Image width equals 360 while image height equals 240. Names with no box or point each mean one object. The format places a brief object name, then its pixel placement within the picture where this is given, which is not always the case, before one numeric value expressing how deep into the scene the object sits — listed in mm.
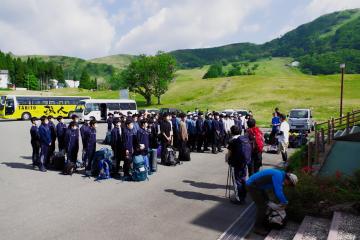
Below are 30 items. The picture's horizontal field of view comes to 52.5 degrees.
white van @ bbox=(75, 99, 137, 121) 38853
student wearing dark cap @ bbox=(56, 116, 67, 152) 13586
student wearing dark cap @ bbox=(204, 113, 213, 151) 17406
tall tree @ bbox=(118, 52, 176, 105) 72812
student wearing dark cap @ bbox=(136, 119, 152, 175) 11680
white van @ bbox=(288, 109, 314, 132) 28250
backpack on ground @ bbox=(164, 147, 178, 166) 14031
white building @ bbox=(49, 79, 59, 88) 149375
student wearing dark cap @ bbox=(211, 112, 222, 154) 17266
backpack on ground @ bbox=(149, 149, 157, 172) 12766
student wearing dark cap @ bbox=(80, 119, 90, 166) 12500
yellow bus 40688
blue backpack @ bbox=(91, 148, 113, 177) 11695
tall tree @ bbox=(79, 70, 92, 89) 152600
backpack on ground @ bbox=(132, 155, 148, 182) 11273
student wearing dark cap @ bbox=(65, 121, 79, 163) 12664
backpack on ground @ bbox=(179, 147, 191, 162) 15133
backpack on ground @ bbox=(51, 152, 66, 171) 12914
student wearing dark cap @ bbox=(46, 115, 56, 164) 13427
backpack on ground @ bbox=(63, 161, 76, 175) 12188
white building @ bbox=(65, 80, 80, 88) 187375
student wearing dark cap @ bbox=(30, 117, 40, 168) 12883
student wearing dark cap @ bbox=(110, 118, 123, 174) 11965
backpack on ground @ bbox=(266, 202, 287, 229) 7207
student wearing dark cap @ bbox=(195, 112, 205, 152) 17219
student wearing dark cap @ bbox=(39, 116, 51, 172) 12797
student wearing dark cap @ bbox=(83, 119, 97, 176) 12359
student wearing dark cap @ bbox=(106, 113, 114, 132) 20606
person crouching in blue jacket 6582
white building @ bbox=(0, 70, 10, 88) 118275
